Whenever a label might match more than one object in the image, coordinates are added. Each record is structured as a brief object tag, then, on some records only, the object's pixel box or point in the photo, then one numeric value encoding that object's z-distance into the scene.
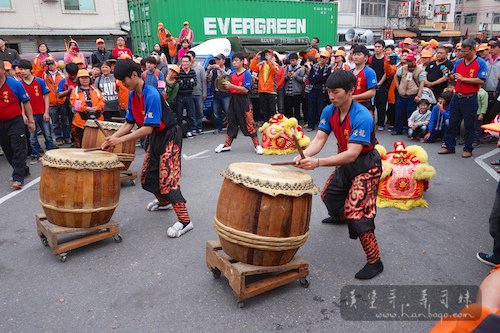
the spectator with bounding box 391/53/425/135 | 8.00
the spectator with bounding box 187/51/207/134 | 8.74
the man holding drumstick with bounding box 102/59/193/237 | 3.70
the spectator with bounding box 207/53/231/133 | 9.06
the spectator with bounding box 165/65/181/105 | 8.18
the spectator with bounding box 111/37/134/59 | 9.94
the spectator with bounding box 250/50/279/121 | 8.64
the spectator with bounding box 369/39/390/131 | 8.39
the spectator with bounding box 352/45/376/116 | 5.20
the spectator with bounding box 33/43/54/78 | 8.75
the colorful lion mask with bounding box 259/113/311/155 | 7.18
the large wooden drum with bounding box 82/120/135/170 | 5.27
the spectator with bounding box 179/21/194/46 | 12.04
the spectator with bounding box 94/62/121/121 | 7.41
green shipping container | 13.88
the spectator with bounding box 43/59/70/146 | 7.74
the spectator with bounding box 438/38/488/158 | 6.11
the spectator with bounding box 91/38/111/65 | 9.96
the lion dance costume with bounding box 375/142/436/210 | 4.72
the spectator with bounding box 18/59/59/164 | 6.72
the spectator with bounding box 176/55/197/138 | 8.42
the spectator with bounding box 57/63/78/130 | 7.32
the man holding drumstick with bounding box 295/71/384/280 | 2.98
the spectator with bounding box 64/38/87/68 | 9.46
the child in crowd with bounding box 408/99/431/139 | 7.89
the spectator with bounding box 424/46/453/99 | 7.86
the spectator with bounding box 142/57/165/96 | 7.61
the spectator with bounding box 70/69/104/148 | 6.34
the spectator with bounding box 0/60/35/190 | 5.37
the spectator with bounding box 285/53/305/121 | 9.55
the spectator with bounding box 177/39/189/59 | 10.86
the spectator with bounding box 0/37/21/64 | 8.68
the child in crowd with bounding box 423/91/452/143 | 7.64
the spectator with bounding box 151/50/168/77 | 8.98
